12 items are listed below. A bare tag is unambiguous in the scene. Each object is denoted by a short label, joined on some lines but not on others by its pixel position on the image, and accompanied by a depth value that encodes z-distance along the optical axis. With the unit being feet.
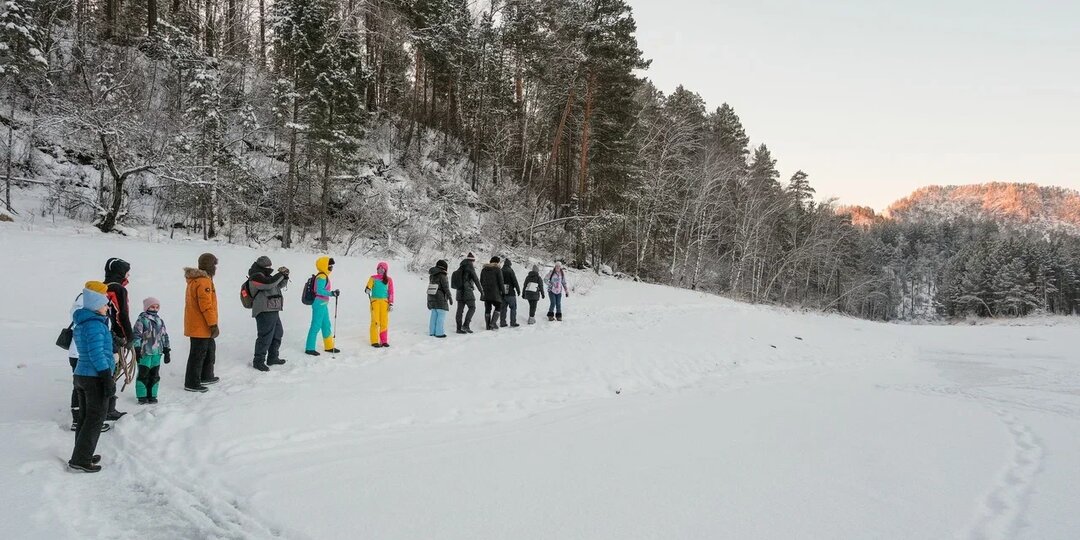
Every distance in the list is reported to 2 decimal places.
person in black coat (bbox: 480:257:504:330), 40.75
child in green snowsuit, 19.90
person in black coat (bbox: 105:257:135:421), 18.61
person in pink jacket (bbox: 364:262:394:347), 32.48
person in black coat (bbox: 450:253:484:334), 38.47
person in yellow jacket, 29.19
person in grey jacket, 25.71
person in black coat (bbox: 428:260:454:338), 36.29
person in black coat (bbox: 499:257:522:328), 42.14
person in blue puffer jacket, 14.26
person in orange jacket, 22.20
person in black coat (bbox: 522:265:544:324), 45.57
